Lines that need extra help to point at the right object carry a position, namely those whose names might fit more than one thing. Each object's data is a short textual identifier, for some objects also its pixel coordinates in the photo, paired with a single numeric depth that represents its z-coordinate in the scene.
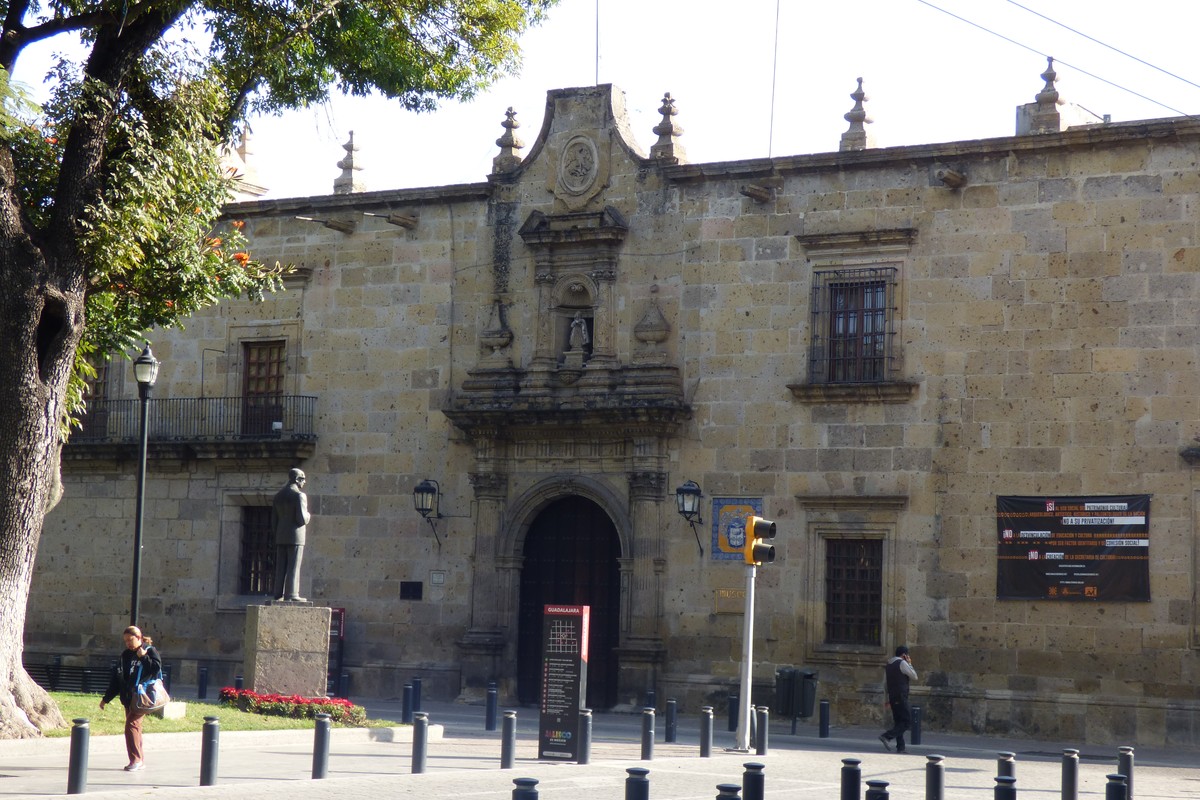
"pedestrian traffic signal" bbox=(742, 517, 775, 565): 19.41
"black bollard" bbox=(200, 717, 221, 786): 13.91
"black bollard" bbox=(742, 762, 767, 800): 11.41
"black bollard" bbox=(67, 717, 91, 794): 13.06
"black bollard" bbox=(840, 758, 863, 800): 11.98
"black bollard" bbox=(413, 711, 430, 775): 15.98
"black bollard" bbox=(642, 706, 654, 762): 17.59
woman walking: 15.21
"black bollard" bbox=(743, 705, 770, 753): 18.80
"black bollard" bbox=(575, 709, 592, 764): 17.08
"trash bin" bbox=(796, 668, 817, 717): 22.02
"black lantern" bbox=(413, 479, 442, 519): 27.27
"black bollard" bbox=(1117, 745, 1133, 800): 13.90
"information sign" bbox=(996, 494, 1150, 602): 22.72
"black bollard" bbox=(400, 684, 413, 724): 21.52
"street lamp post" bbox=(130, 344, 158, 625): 21.94
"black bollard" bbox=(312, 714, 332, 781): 15.04
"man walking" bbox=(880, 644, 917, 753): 20.95
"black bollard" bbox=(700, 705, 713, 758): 18.20
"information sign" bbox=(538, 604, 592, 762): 17.23
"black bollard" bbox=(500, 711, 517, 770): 16.59
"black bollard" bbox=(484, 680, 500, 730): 21.62
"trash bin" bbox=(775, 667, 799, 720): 22.00
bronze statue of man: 20.69
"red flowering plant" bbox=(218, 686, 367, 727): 19.67
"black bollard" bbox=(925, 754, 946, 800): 12.84
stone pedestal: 19.94
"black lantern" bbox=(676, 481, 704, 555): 25.23
